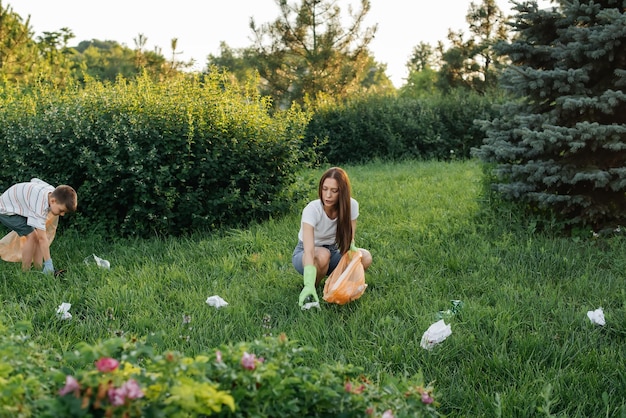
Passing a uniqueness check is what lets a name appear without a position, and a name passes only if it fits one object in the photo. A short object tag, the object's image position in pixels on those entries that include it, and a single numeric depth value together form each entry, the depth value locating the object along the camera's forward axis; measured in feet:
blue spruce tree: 17.34
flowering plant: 5.02
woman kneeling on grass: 13.88
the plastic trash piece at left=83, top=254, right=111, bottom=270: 16.94
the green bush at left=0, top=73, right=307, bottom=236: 20.20
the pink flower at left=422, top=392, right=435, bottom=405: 6.39
